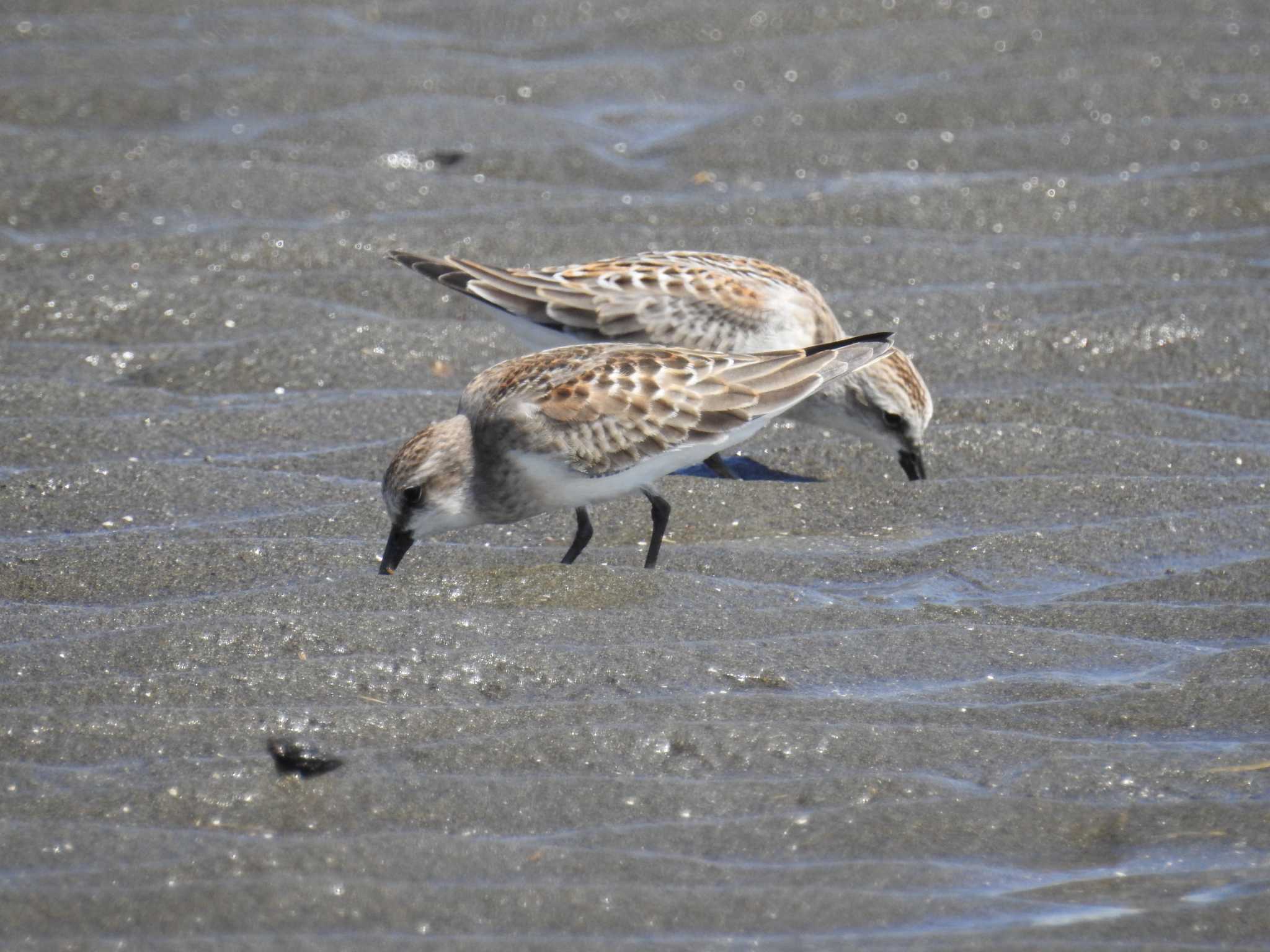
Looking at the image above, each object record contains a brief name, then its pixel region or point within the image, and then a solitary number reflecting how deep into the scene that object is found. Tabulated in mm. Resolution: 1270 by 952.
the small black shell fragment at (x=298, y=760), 7332
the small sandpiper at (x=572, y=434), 10344
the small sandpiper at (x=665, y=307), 12977
